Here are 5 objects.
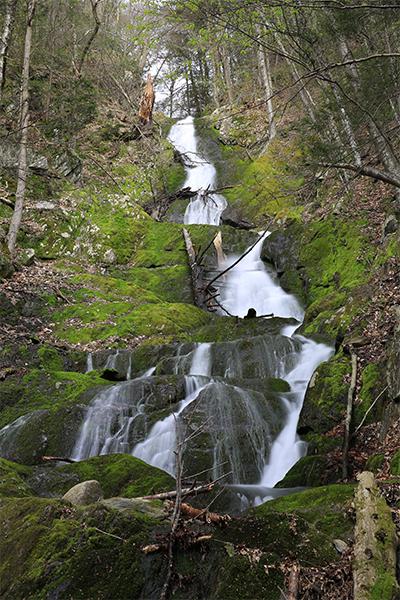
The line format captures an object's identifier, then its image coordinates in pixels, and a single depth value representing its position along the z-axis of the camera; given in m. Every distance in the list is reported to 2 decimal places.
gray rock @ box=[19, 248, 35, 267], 11.01
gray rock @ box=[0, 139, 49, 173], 13.05
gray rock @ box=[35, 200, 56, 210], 13.42
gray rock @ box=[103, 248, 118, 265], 13.40
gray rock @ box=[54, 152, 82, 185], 15.50
